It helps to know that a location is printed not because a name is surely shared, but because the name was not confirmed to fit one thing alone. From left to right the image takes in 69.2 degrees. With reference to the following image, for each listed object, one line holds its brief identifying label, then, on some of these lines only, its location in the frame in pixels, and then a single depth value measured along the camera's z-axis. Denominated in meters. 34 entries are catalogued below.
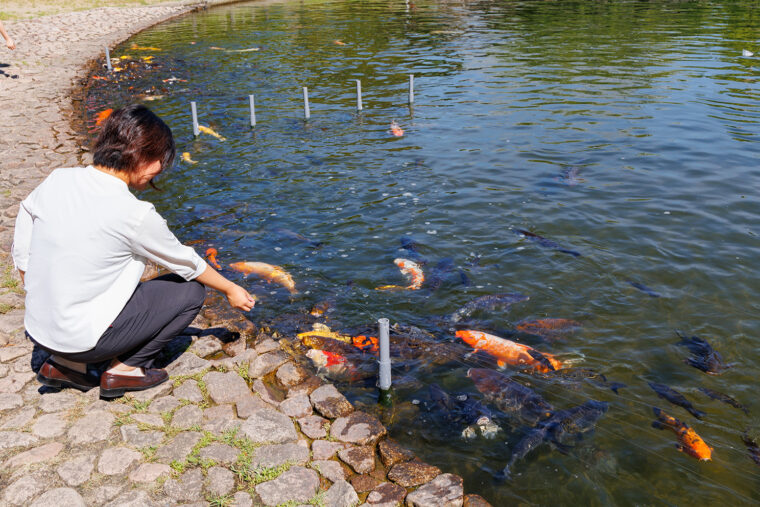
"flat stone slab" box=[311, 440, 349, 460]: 4.86
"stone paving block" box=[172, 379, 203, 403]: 5.41
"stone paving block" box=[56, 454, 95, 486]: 4.30
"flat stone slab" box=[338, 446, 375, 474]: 4.78
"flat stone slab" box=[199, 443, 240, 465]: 4.64
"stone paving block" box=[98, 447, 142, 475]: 4.43
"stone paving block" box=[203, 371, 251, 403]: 5.50
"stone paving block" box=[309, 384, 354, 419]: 5.42
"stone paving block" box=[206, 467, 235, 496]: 4.32
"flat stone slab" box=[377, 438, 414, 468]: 4.95
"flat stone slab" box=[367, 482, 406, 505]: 4.44
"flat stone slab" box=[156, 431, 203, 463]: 4.62
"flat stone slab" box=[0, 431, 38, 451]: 4.61
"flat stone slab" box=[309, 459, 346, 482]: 4.61
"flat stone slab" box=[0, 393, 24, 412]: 5.10
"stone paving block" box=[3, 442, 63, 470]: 4.43
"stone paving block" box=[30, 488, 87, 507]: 4.07
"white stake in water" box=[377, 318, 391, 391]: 5.67
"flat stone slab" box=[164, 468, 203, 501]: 4.25
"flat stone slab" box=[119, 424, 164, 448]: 4.73
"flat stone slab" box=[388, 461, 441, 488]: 4.71
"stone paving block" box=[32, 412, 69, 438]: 4.77
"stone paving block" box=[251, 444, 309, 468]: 4.67
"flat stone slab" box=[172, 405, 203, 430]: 5.03
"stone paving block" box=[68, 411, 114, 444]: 4.73
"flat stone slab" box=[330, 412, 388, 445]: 5.12
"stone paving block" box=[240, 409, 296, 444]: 4.98
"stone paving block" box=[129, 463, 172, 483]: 4.36
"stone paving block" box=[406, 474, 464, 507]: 4.46
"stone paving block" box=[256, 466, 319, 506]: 4.32
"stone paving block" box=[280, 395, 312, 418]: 5.39
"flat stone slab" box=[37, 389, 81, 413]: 5.10
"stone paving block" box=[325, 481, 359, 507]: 4.33
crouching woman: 4.54
